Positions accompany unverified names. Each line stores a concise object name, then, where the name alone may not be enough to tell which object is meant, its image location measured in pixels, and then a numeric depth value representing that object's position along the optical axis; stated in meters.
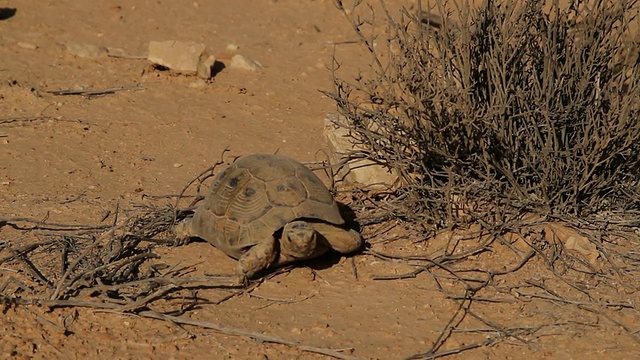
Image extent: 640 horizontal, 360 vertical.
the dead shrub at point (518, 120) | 10.85
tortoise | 10.24
